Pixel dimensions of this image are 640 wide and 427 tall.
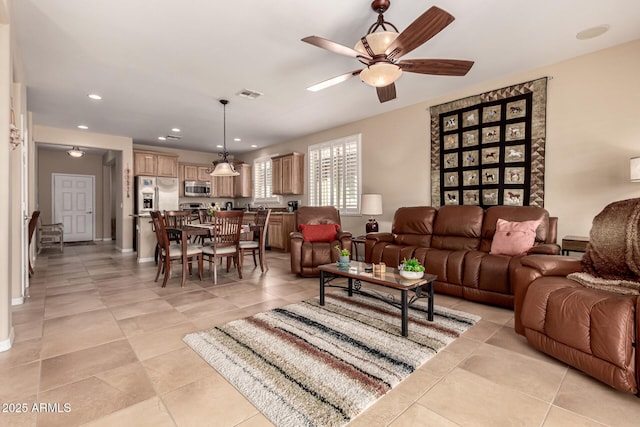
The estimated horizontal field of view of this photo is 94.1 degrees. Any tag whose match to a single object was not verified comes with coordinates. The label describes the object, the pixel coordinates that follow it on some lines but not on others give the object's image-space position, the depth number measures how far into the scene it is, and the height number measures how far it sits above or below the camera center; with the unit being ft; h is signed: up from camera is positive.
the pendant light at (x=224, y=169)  16.90 +2.09
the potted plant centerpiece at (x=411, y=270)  8.29 -1.83
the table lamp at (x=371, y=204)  16.15 +0.07
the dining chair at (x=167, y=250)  12.61 -2.00
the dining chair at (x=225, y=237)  13.15 -1.46
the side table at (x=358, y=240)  14.62 -1.73
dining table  12.71 -1.17
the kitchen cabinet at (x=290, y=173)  22.95 +2.50
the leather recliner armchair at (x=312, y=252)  13.93 -2.20
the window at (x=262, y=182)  26.58 +2.16
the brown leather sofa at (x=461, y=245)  9.80 -1.69
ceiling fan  6.87 +4.07
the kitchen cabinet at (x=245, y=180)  28.76 +2.45
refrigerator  23.27 +0.92
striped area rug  5.10 -3.36
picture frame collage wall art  12.29 +2.60
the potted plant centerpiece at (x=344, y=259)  10.08 -1.85
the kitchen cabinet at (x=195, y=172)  27.32 +3.06
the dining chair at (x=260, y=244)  15.12 -1.99
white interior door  28.17 +0.01
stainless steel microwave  27.23 +1.57
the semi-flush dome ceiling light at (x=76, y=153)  23.67 +4.15
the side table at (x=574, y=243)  10.02 -1.29
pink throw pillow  10.34 -1.14
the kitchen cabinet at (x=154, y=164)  23.67 +3.40
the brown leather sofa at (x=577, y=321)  5.17 -2.27
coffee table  7.59 -2.12
